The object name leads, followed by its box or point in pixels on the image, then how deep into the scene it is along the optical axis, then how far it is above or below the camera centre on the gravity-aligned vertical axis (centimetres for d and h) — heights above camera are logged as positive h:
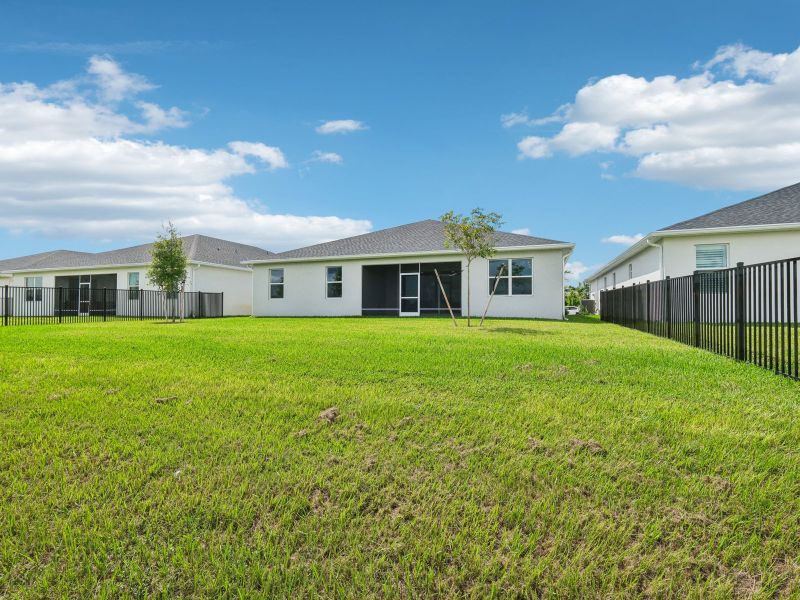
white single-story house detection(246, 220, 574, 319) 1881 +135
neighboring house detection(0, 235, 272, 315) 2638 +219
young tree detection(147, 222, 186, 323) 2048 +189
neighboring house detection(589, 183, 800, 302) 1567 +231
